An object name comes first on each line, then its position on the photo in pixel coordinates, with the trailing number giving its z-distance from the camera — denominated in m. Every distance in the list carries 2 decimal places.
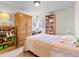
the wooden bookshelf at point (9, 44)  2.14
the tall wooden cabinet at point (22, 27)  2.11
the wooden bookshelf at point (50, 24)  2.06
